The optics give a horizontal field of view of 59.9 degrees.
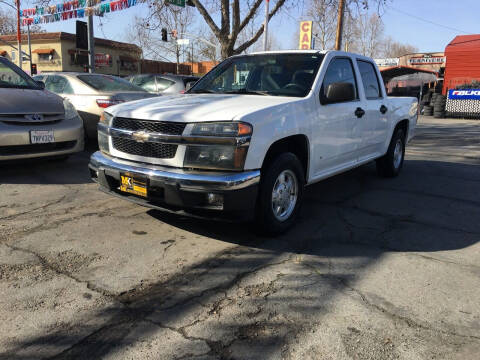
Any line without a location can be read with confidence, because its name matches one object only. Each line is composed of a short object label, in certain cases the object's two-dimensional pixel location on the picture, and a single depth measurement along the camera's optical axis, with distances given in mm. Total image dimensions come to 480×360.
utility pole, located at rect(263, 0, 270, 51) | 14332
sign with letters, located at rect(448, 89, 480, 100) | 20219
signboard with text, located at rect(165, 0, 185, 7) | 13153
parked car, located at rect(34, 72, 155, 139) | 7551
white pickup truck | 3381
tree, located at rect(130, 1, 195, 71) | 15211
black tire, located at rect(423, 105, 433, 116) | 22297
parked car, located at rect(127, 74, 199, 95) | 11359
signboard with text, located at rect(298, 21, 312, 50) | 18594
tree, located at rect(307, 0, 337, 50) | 16519
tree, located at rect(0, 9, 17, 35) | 47344
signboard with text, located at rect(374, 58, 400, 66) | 37481
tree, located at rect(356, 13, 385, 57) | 63969
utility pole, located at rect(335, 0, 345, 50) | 15016
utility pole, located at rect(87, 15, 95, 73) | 14099
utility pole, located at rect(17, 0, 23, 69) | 22541
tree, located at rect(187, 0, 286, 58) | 13539
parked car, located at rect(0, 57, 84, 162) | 5504
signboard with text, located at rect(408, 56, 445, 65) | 35603
